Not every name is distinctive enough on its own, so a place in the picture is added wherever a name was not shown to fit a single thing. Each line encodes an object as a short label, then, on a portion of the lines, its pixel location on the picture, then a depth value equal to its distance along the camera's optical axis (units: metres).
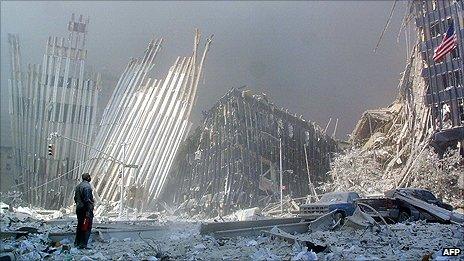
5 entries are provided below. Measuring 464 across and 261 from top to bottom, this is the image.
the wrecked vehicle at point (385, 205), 14.35
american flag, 21.66
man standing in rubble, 9.30
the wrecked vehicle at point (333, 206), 13.73
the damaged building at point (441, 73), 24.11
